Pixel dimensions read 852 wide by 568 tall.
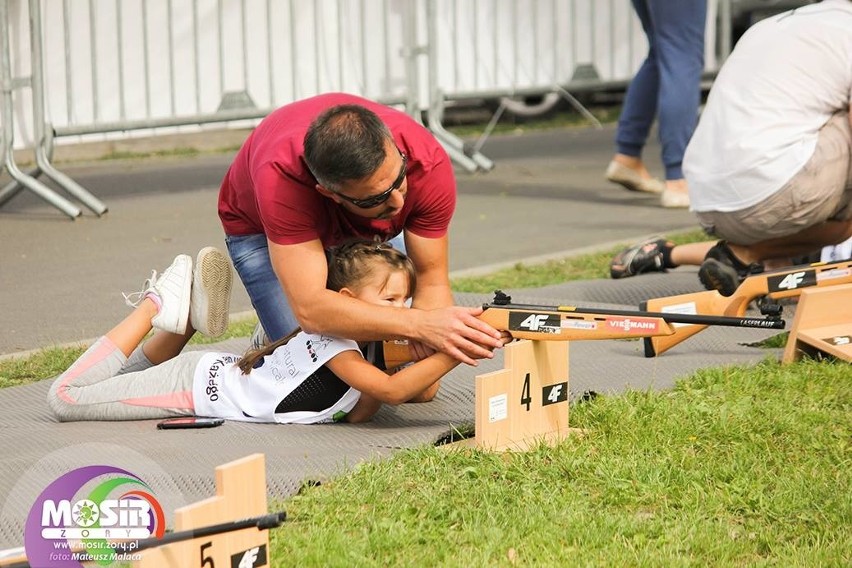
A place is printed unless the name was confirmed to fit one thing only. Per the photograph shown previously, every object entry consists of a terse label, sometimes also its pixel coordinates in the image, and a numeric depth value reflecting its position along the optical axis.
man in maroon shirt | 7.10
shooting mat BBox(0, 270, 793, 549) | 6.79
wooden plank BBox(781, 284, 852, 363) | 8.97
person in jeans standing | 15.74
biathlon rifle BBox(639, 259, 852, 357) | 9.48
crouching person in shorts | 9.97
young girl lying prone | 7.74
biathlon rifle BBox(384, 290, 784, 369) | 7.17
